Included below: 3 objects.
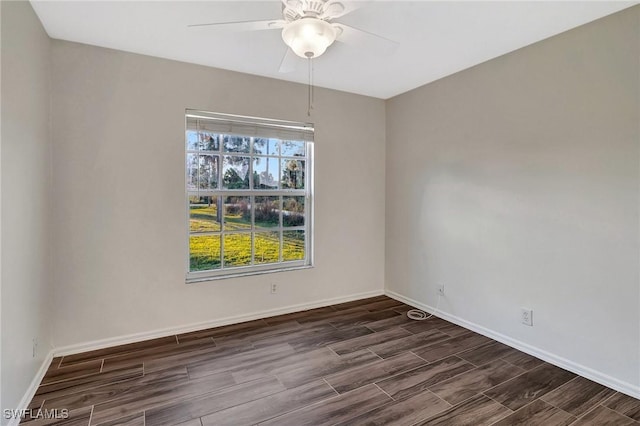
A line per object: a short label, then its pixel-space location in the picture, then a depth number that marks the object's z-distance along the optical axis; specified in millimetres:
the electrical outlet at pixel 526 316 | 2699
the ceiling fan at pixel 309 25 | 1607
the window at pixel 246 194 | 3232
